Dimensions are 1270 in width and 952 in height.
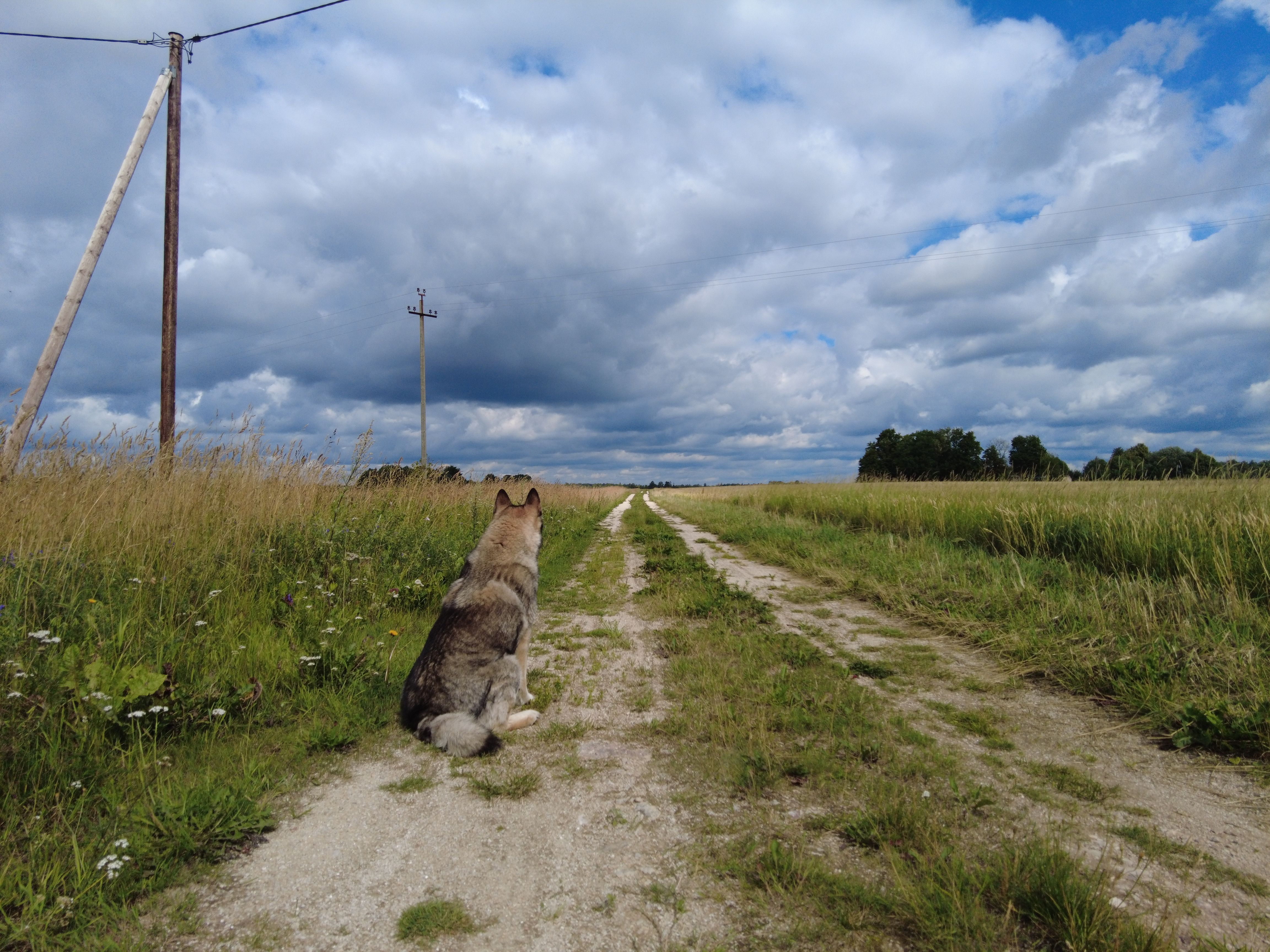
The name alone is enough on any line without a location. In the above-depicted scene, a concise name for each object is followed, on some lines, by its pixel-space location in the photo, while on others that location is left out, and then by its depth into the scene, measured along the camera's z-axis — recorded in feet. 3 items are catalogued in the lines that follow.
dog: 11.87
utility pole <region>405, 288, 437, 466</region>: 91.30
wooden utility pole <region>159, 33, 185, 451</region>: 30.68
